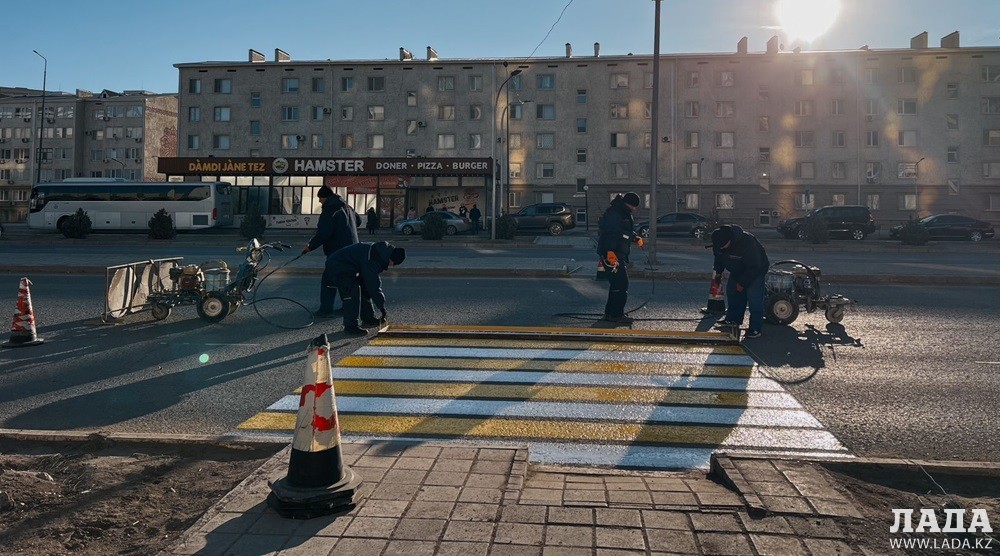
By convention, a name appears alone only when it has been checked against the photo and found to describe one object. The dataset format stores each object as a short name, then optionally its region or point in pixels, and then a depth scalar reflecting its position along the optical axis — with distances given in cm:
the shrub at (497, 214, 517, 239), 3173
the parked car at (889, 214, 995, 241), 3422
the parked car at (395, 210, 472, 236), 3628
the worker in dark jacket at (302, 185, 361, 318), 1045
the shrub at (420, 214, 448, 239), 3123
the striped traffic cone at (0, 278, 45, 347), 904
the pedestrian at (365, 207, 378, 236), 3662
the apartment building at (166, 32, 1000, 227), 5328
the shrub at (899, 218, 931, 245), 2845
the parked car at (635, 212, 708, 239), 3734
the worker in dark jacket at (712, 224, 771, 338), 922
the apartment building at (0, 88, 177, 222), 8500
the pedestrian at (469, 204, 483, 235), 3597
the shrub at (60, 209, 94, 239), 3250
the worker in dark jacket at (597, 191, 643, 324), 1012
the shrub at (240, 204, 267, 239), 3272
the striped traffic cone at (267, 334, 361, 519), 366
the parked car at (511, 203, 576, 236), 3638
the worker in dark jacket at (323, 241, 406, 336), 908
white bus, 3984
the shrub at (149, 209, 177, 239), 3155
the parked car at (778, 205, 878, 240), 3419
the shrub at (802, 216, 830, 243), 2853
